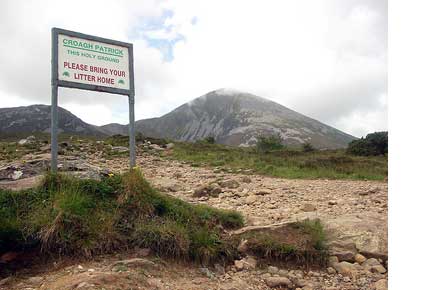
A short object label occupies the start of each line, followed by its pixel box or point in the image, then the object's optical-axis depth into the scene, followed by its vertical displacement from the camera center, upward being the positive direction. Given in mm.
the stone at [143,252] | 4344 -1205
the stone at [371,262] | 4890 -1490
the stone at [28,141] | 20558 +234
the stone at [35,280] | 3664 -1289
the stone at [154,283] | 3712 -1340
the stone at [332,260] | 4875 -1453
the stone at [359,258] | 5003 -1469
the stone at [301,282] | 4309 -1537
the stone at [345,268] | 4702 -1514
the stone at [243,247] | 4859 -1283
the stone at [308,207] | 6980 -1139
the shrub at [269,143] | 37594 +182
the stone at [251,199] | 7759 -1098
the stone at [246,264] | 4550 -1405
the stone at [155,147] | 19373 -101
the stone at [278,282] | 4270 -1511
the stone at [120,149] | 17234 -180
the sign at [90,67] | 5746 +1223
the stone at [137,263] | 4012 -1229
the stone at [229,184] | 9508 -960
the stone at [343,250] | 5012 -1382
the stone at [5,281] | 3692 -1292
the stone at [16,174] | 5906 -450
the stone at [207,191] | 8531 -1024
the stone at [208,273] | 4235 -1411
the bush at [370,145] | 24391 -21
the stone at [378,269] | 4761 -1530
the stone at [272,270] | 4546 -1467
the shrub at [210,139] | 36250 +558
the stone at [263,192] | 8603 -1057
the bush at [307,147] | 28834 -176
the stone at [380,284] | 4277 -1554
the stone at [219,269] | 4395 -1423
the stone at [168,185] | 9167 -970
